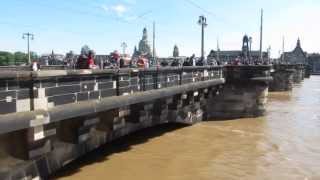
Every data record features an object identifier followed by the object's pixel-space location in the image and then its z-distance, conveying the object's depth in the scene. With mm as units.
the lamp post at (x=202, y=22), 20235
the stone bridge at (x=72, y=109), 5164
